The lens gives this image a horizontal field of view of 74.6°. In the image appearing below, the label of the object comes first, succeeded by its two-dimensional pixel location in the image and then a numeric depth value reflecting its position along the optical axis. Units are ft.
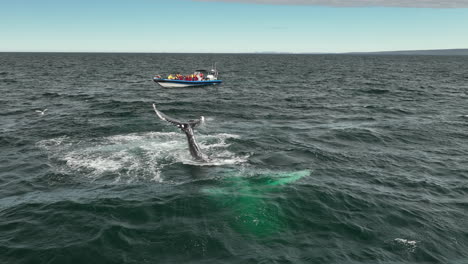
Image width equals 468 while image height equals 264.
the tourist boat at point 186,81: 208.74
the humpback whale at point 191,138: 76.93
